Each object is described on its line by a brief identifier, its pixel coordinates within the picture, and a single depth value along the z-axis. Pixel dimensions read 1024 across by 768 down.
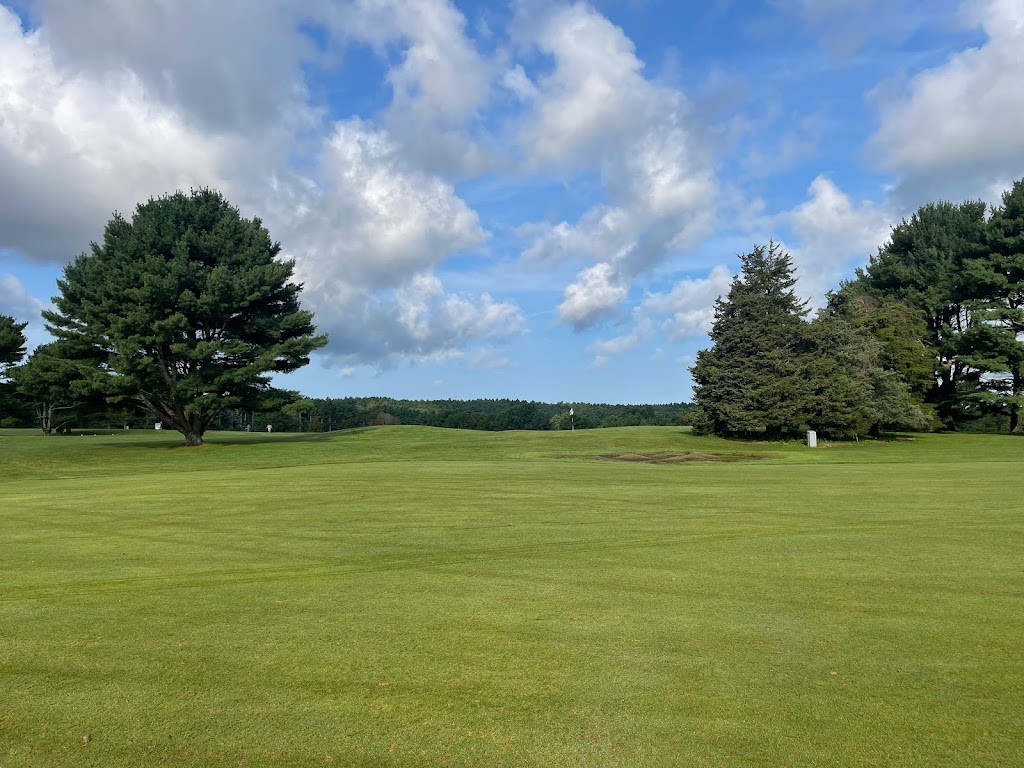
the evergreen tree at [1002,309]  57.47
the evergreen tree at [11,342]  67.31
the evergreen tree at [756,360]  49.72
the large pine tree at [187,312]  40.53
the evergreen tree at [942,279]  62.53
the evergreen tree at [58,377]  41.06
